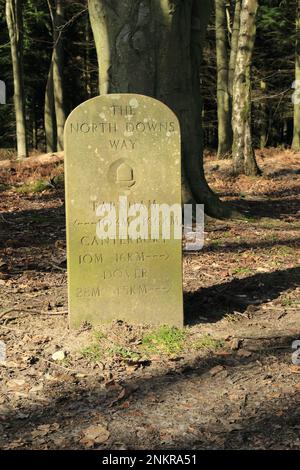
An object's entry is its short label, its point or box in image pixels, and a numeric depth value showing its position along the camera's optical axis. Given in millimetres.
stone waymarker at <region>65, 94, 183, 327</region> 4898
